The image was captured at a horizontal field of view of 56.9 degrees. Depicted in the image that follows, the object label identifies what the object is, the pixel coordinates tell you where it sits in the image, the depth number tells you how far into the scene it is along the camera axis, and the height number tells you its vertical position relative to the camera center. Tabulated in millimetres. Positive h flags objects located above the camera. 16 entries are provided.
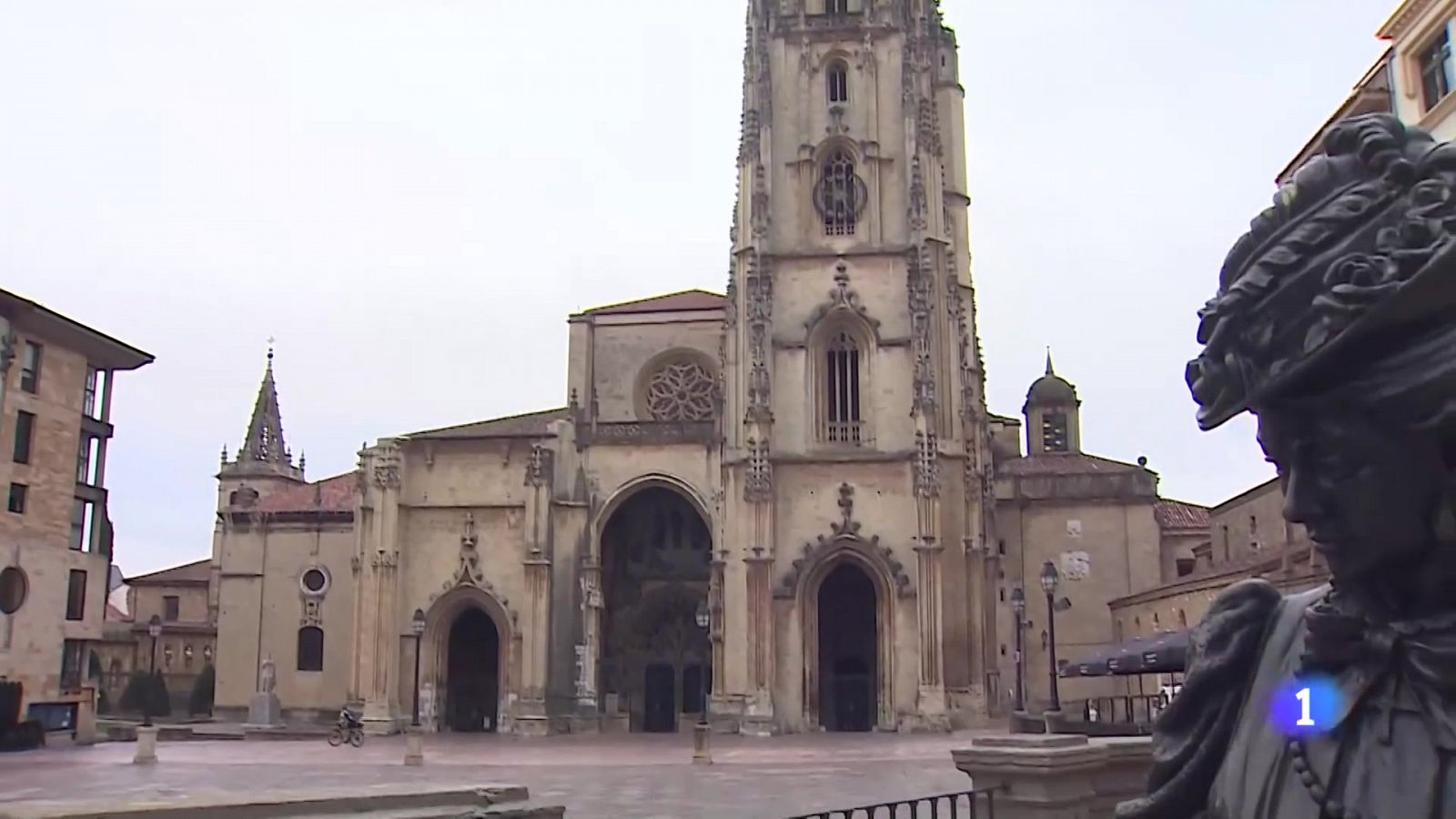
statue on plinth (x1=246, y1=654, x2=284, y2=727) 47062 -1697
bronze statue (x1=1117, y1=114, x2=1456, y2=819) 1911 +338
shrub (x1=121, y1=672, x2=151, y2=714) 61656 -1809
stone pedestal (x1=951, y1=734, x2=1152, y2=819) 8039 -721
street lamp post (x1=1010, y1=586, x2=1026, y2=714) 29969 +631
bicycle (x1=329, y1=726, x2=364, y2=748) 37297 -2258
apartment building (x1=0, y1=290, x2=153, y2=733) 37531 +4295
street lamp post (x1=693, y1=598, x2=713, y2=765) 28438 -1913
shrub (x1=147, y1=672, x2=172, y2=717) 61094 -1872
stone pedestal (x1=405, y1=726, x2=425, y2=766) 27453 -1959
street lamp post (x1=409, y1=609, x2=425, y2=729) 43625 +907
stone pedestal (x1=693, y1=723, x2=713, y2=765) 28406 -1946
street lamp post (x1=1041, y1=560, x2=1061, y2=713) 24234 +1282
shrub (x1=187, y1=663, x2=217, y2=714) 61656 -1810
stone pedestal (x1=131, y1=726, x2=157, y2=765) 28703 -1924
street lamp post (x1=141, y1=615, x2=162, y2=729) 46000 -1205
